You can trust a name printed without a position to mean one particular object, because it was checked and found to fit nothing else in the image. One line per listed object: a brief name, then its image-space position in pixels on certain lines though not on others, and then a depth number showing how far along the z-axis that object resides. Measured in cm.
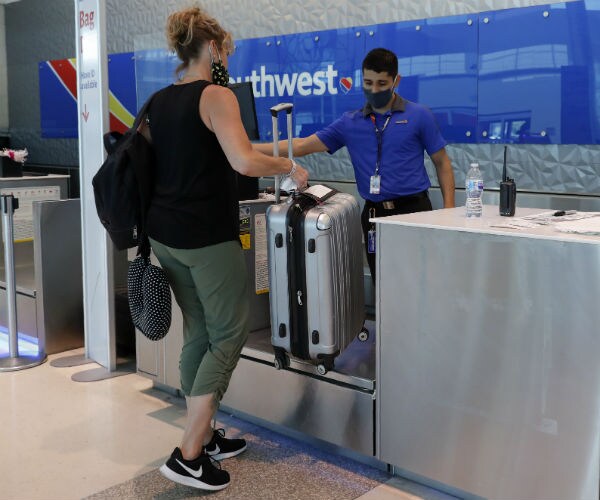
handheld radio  274
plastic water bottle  272
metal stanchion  425
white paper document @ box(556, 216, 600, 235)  233
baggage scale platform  287
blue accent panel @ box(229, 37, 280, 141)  457
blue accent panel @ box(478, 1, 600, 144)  330
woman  252
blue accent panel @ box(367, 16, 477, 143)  368
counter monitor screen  363
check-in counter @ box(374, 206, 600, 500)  225
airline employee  338
